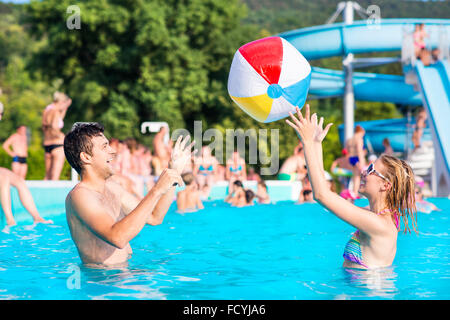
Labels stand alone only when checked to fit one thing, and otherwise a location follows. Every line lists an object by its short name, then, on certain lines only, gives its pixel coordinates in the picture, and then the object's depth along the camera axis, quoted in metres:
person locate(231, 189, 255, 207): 10.17
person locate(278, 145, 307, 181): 11.60
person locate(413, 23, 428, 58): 12.86
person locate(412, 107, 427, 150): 14.30
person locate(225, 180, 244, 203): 10.23
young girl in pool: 3.12
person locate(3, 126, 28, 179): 10.18
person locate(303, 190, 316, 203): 10.26
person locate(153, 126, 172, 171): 12.09
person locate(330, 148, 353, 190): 11.98
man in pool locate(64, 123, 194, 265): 3.11
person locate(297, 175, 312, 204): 10.31
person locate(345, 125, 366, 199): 11.32
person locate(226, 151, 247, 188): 12.55
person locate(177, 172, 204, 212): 9.25
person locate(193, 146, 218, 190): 12.34
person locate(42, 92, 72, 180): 9.63
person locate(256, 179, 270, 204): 10.84
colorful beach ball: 5.36
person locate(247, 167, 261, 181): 13.41
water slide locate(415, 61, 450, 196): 10.38
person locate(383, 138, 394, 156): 14.55
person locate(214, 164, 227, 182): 13.52
